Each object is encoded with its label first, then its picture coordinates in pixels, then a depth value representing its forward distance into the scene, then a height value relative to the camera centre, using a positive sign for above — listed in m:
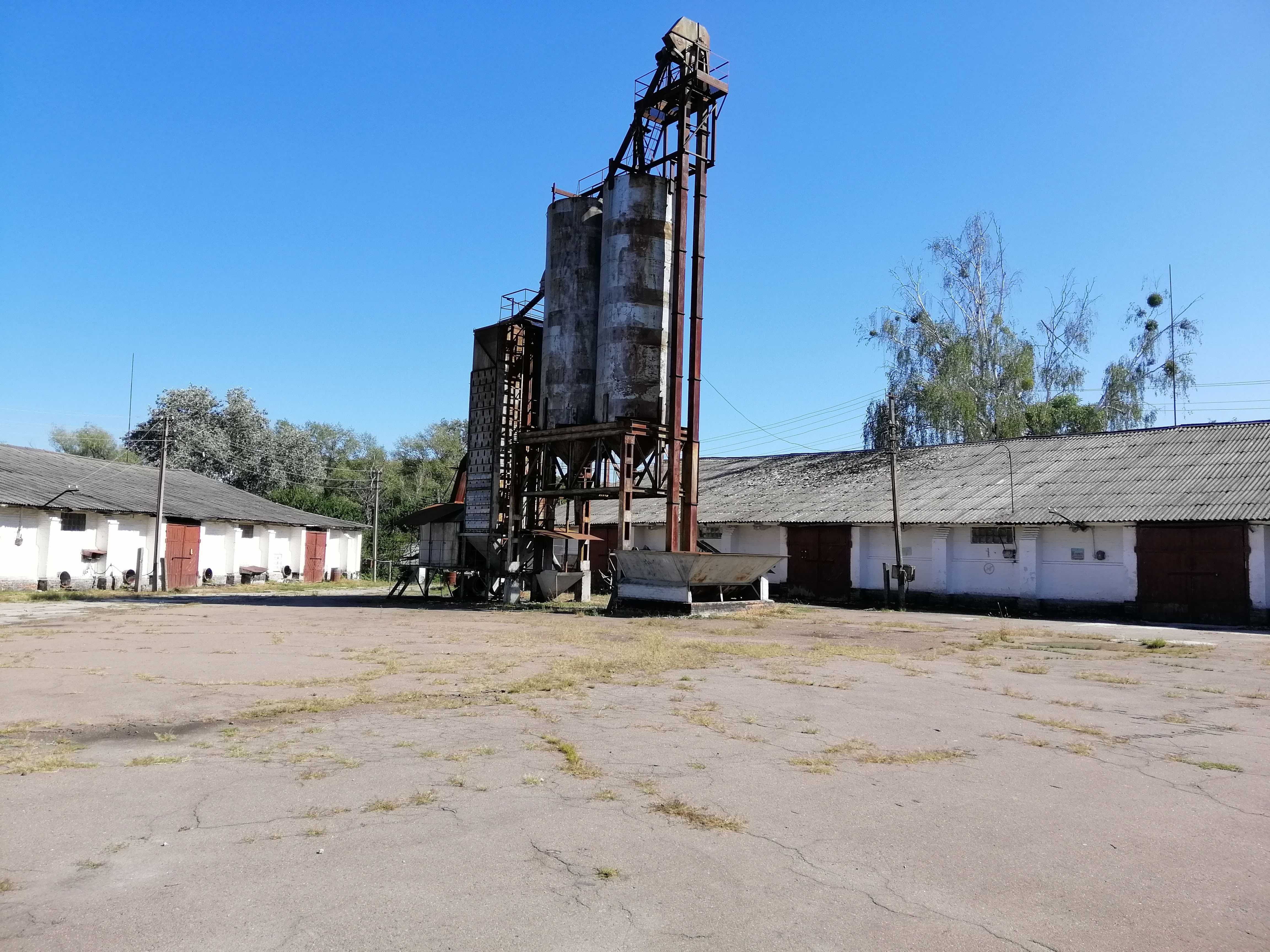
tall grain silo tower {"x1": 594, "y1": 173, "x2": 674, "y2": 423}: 25.81 +7.04
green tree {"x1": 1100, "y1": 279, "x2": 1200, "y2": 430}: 42.97 +8.39
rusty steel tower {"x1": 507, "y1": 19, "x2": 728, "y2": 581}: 25.73 +6.74
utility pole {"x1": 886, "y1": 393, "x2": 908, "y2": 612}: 28.64 +0.99
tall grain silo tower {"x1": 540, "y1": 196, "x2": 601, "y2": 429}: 27.19 +7.10
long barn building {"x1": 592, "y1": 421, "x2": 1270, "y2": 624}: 24.86 +0.92
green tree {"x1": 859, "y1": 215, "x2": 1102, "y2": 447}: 43.62 +8.49
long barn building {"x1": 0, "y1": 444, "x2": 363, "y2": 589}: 30.89 +0.36
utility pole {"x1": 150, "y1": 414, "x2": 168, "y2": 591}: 32.88 +1.06
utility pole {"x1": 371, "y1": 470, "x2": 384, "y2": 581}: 47.41 -0.09
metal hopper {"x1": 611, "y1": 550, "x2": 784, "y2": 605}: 23.81 -0.76
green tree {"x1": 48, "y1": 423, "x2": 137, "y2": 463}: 69.81 +7.50
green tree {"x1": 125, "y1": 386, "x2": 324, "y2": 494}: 60.94 +6.85
